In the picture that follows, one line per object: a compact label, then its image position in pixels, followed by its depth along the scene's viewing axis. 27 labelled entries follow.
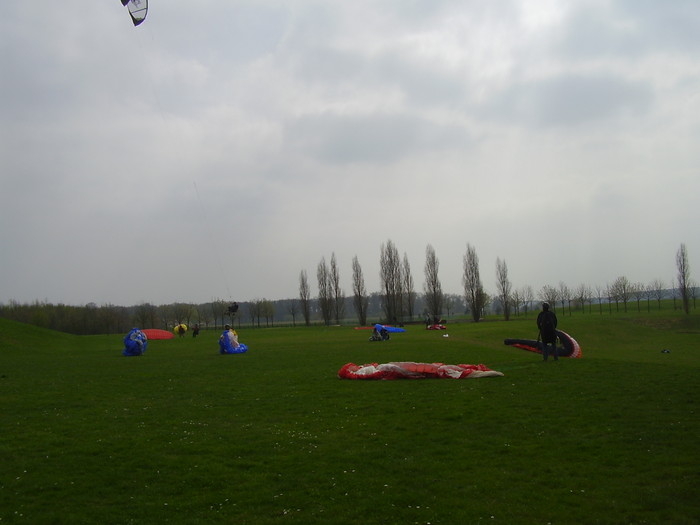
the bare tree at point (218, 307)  122.62
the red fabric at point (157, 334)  57.48
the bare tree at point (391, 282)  89.56
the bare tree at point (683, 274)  77.29
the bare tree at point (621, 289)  103.65
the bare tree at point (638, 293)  108.78
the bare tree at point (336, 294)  99.44
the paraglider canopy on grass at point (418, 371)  17.70
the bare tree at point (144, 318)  110.25
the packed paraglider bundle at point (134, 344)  33.25
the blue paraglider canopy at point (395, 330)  53.66
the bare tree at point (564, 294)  119.88
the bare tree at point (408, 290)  91.75
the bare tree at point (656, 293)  111.29
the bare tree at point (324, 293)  99.50
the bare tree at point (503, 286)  93.05
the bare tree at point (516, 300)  105.36
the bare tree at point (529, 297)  132.02
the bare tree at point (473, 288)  87.00
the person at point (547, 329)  20.78
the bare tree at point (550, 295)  113.25
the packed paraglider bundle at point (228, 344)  32.94
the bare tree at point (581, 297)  114.09
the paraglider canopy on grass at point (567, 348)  25.70
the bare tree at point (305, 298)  103.94
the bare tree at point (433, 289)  90.81
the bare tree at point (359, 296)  91.32
